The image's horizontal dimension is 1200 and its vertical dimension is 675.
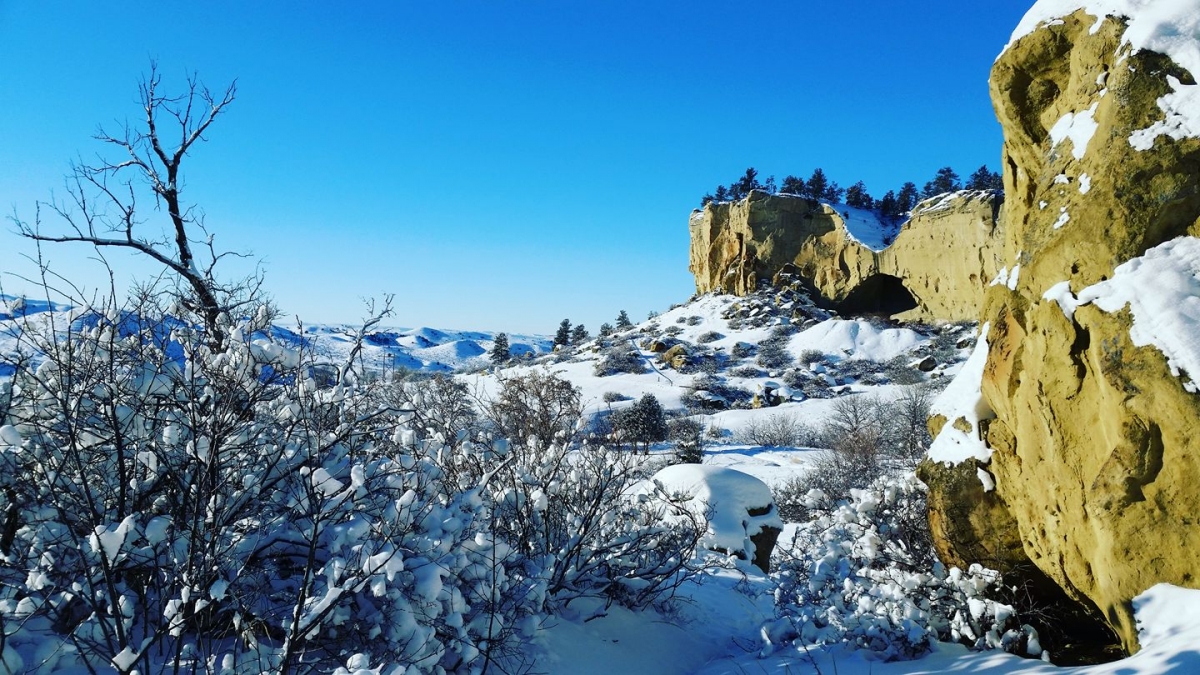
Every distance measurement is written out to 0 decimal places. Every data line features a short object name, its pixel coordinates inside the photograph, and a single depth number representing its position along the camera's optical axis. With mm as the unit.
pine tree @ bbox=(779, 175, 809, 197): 54156
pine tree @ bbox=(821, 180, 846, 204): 52669
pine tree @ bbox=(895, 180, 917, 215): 52831
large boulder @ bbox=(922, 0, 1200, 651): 3234
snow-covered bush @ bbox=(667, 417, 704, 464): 17422
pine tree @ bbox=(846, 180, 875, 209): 52844
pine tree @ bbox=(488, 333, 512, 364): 52750
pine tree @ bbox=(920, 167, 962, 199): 52938
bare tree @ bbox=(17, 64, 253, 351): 5888
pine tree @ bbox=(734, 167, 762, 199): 59656
